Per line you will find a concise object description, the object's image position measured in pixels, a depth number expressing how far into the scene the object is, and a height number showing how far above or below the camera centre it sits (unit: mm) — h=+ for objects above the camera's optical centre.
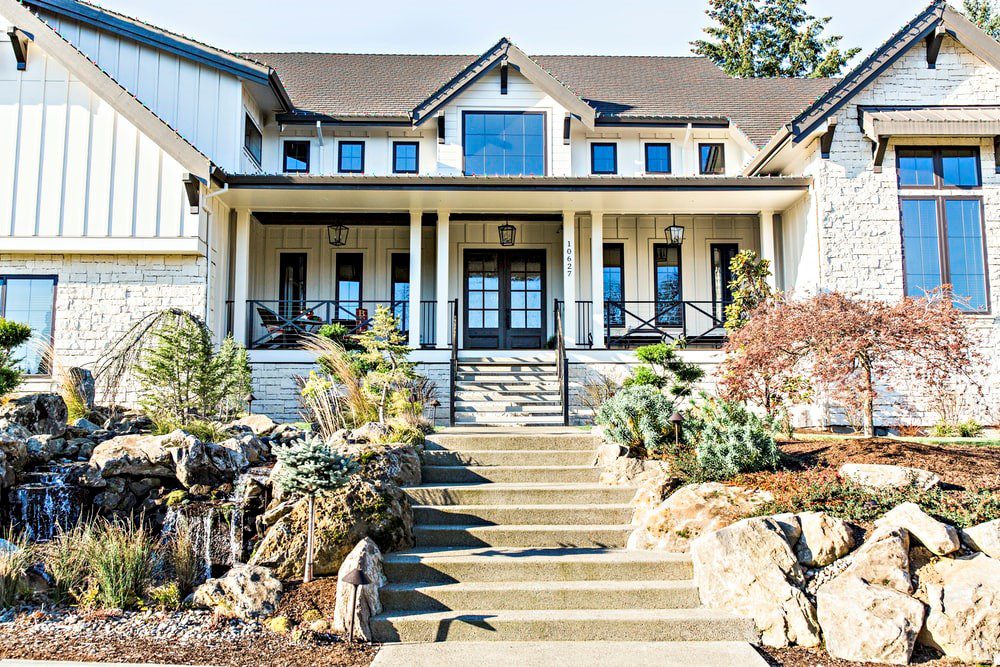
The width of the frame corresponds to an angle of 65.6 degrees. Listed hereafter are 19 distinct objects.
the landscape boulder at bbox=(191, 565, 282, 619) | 5449 -1360
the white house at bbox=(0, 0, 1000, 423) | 11383 +3330
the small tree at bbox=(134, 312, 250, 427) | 8789 +319
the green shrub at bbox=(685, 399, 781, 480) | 6914 -398
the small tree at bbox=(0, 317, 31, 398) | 9203 +798
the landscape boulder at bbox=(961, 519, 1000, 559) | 5504 -949
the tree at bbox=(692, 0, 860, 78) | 27766 +13199
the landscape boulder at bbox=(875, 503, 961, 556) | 5504 -885
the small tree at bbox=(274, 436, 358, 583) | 5809 -509
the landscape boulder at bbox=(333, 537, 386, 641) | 5188 -1313
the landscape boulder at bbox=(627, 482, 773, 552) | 6293 -902
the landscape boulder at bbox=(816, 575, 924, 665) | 5016 -1425
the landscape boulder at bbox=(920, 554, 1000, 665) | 4984 -1364
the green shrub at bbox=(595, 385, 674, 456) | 7707 -176
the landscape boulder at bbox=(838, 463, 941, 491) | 6344 -597
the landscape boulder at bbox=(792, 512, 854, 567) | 5656 -994
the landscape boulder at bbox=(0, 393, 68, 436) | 7848 -101
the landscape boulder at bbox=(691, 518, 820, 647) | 5316 -1251
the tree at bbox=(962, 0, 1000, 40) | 31766 +16227
